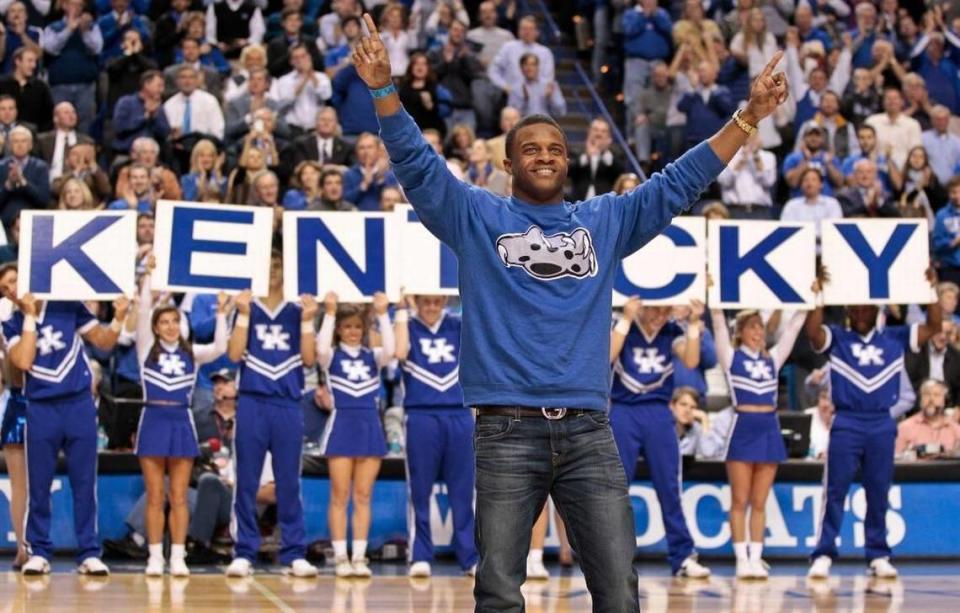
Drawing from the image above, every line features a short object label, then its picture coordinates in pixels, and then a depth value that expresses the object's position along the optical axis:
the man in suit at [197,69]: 14.28
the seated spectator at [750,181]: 14.62
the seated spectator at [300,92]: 14.59
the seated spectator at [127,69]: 14.67
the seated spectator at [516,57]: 15.70
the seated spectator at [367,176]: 13.38
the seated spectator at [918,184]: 15.03
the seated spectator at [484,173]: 13.36
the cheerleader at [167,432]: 10.17
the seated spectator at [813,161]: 14.85
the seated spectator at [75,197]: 11.73
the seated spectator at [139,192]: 12.65
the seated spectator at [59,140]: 13.43
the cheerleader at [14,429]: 10.35
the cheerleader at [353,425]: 10.50
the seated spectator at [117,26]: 15.10
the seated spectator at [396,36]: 15.27
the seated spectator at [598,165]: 14.36
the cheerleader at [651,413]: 10.66
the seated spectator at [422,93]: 14.80
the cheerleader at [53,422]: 10.09
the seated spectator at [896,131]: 15.66
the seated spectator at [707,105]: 15.53
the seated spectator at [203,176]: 13.00
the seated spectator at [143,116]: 13.94
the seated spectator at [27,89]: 14.00
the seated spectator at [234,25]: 15.59
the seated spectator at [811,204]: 13.93
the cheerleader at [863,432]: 10.73
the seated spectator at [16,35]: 14.54
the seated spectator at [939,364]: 13.06
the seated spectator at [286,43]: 15.20
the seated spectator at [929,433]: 12.18
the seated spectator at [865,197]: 14.28
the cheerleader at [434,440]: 10.48
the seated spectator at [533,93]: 15.50
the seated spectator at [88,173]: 12.92
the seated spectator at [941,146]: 15.91
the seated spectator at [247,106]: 14.06
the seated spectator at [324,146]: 13.94
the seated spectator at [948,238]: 14.25
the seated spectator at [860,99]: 16.25
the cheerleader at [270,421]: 10.34
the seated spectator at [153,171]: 12.71
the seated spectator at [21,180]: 12.88
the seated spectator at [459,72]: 15.34
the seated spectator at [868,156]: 15.04
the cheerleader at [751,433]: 10.71
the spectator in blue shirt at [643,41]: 16.41
